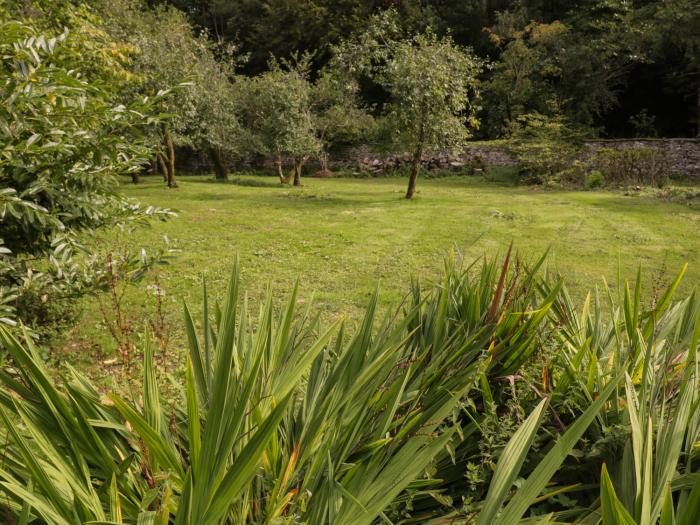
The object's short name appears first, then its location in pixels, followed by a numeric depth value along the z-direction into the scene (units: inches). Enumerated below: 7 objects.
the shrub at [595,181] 687.7
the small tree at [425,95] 502.9
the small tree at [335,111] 852.0
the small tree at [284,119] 717.9
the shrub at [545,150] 754.2
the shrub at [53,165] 113.2
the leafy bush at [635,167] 676.1
